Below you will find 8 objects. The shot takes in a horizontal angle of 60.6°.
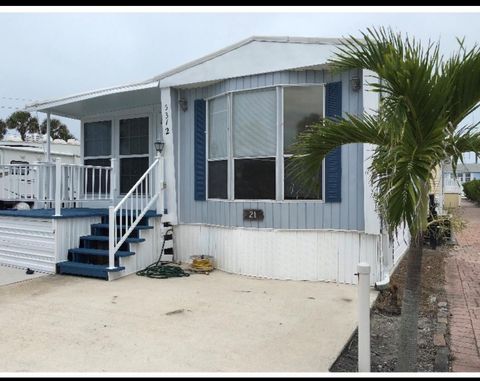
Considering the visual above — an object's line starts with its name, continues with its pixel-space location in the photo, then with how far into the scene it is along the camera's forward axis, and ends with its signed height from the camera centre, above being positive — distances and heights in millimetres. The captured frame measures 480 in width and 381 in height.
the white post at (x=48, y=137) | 8648 +1121
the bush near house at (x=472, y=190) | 24719 -2
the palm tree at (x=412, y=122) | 2260 +403
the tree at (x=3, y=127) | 33219 +5163
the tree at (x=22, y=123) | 33656 +5533
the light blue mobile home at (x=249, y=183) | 5484 +102
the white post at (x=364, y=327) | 2762 -920
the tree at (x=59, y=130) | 34688 +5198
